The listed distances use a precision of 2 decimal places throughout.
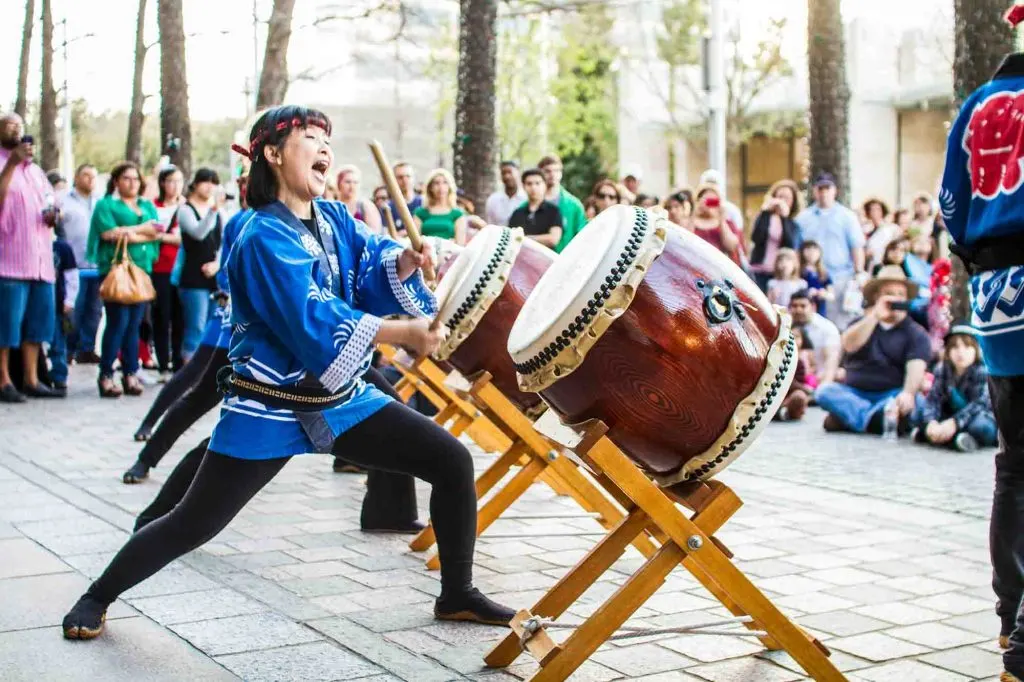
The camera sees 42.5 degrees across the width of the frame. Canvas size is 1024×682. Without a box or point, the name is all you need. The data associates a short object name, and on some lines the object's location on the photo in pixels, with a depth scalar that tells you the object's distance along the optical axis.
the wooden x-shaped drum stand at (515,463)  4.89
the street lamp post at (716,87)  13.61
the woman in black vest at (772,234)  12.09
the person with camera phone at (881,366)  9.10
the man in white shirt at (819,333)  10.85
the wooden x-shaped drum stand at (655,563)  3.46
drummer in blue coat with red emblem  3.54
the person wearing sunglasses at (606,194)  12.17
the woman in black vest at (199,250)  10.88
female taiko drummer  3.74
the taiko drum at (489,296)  4.81
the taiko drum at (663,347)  3.38
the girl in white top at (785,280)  11.43
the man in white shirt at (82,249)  12.73
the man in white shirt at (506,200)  11.96
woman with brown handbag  10.91
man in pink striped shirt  10.26
